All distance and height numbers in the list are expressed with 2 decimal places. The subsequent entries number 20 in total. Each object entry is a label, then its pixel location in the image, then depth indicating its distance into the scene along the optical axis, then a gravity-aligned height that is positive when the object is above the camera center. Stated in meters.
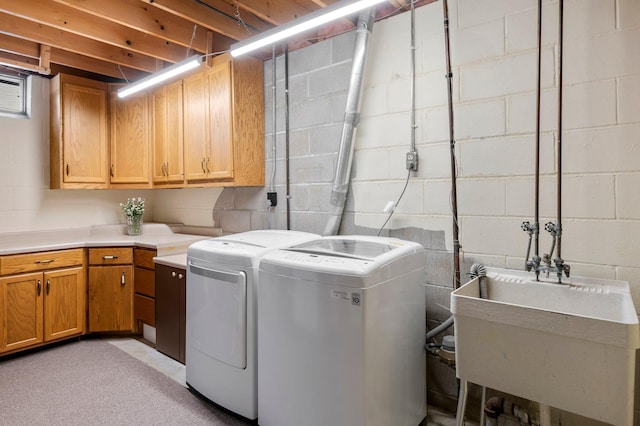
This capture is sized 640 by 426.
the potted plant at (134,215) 3.79 -0.10
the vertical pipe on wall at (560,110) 1.72 +0.46
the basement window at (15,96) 3.44 +1.06
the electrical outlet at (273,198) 3.12 +0.06
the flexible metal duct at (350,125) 2.40 +0.55
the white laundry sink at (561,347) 1.21 -0.52
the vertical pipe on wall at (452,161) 2.04 +0.25
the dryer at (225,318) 2.08 -0.68
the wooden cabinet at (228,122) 3.01 +0.71
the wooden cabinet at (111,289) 3.33 -0.77
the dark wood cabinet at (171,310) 2.76 -0.82
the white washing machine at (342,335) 1.62 -0.63
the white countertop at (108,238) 3.19 -0.32
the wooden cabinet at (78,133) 3.54 +0.73
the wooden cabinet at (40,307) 2.89 -0.86
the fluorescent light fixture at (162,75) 2.58 +1.03
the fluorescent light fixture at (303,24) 1.82 +1.01
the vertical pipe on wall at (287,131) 3.01 +0.62
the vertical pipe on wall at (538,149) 1.82 +0.28
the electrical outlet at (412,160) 2.29 +0.28
